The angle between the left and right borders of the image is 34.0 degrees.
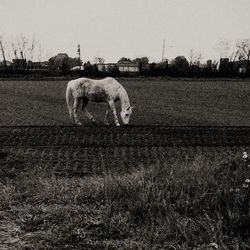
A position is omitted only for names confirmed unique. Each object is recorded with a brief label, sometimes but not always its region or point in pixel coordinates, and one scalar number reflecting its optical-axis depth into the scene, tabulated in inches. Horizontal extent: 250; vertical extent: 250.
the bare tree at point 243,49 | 4680.1
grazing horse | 658.2
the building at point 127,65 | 4790.6
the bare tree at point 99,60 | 5475.4
